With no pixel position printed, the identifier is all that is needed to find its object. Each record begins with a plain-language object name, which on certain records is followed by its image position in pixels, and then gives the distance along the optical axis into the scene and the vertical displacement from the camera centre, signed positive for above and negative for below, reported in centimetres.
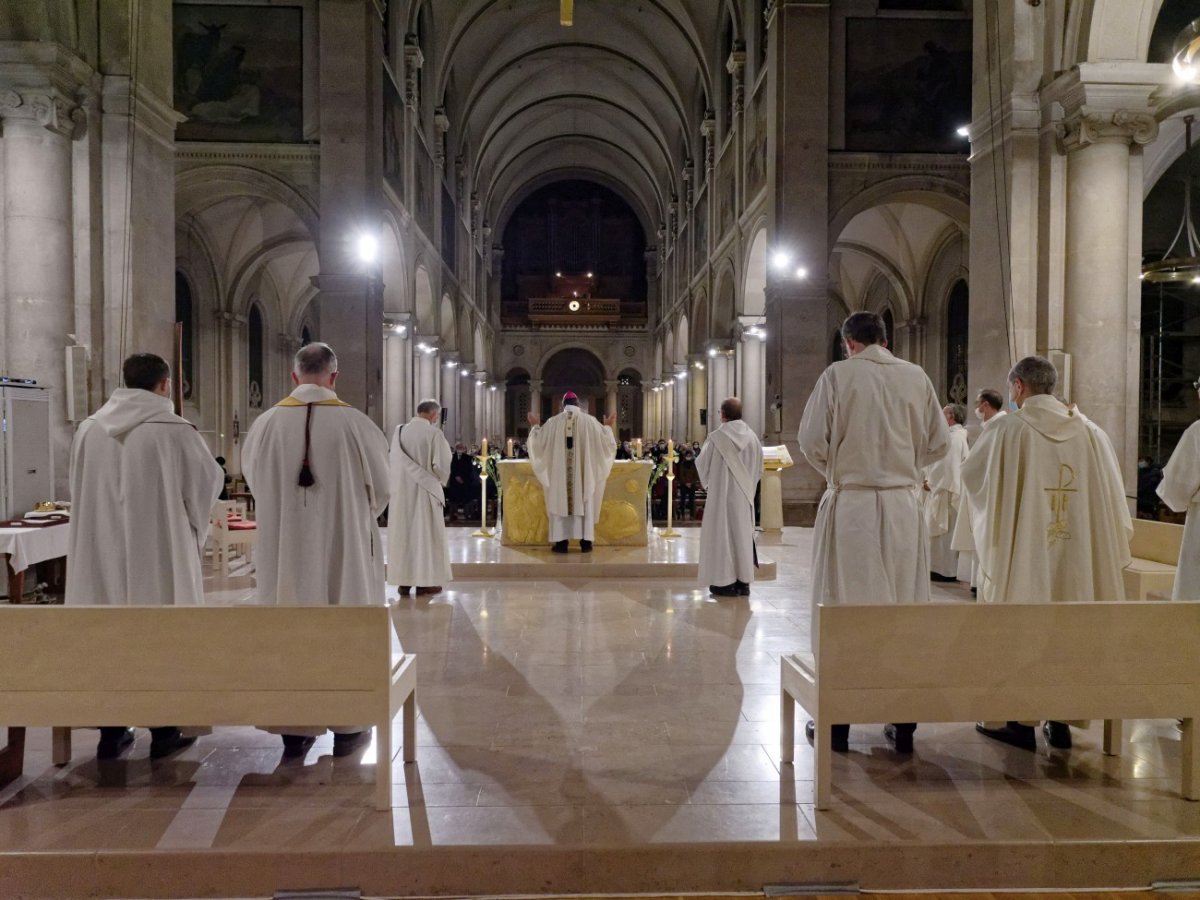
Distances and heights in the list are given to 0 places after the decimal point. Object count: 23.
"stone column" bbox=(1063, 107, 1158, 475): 742 +142
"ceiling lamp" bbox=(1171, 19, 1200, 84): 611 +284
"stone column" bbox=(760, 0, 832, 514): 1338 +396
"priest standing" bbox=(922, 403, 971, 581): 712 -47
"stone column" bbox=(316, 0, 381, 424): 1298 +412
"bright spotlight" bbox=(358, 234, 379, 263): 1295 +308
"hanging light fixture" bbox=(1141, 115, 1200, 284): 776 +172
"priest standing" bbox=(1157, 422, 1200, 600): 418 -28
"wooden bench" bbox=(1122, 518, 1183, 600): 533 -84
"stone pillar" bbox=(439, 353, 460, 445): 2416 +152
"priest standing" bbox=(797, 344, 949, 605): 354 -9
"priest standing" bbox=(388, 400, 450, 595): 677 -54
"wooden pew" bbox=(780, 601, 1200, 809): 288 -79
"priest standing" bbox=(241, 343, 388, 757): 362 -20
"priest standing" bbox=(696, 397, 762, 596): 684 -55
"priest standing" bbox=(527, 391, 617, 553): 845 -26
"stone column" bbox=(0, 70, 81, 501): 689 +167
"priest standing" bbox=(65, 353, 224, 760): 354 -23
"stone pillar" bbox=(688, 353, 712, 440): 2466 +155
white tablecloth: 545 -68
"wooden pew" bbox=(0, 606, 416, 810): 282 -77
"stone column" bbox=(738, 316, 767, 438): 1780 +153
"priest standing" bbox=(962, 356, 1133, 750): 369 -28
